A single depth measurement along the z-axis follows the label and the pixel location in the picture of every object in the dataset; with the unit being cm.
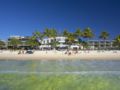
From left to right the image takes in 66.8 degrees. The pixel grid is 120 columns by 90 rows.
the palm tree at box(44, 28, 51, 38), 3154
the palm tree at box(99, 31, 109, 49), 3565
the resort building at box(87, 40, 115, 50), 4176
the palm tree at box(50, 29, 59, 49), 3158
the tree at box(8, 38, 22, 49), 3550
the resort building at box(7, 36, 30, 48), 3704
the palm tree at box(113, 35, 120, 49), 3441
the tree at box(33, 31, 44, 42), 3109
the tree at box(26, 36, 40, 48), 3185
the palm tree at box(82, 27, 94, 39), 3298
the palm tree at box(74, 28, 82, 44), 3258
